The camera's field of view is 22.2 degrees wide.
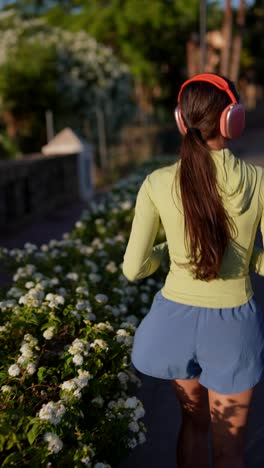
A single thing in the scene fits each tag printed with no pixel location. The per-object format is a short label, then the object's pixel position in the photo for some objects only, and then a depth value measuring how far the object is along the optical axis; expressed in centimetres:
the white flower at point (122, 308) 388
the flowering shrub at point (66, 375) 218
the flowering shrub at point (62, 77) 1977
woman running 212
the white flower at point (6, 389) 249
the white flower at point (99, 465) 233
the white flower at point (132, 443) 255
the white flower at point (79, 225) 622
